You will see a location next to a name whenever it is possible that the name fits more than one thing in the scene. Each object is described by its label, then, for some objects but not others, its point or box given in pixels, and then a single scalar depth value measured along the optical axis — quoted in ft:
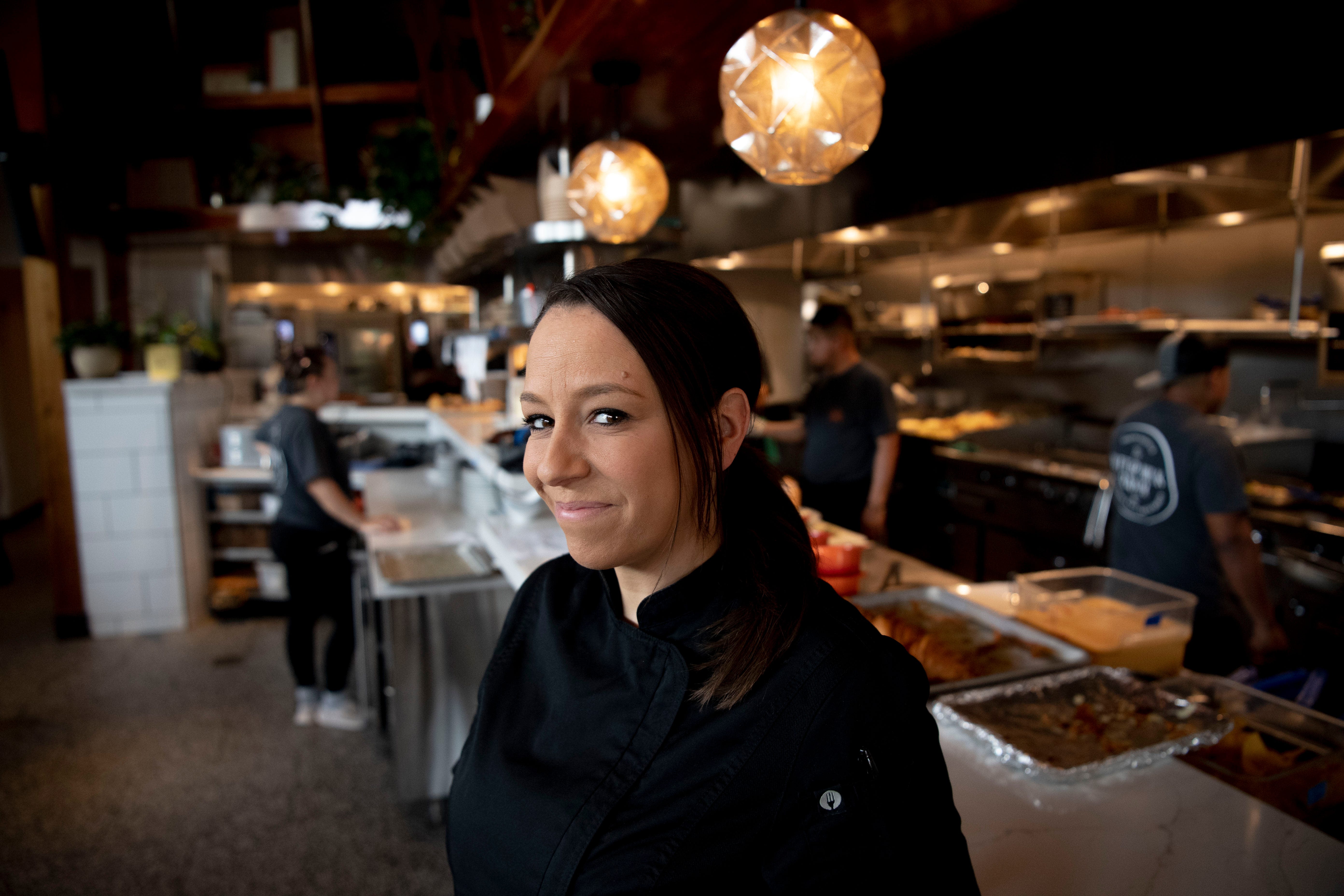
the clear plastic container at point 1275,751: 4.52
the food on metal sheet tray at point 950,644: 5.74
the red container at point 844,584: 6.96
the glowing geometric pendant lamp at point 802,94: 4.91
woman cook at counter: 12.91
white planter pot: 17.06
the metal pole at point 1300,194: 13.11
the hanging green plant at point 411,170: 18.13
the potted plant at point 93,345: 16.88
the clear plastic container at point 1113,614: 6.26
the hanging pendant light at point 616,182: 8.05
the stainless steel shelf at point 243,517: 19.62
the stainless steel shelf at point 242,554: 19.90
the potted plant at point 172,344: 18.10
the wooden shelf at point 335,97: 22.20
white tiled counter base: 17.48
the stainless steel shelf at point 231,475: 18.92
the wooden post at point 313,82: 18.61
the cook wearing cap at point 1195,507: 8.96
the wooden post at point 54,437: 17.02
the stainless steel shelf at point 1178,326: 13.57
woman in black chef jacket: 2.95
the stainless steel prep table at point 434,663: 10.48
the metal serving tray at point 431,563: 10.39
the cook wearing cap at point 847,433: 14.62
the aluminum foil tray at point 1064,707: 4.63
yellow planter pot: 18.04
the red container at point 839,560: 7.05
